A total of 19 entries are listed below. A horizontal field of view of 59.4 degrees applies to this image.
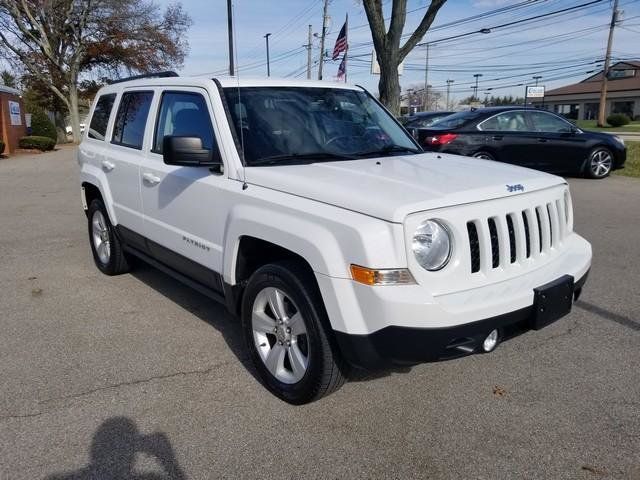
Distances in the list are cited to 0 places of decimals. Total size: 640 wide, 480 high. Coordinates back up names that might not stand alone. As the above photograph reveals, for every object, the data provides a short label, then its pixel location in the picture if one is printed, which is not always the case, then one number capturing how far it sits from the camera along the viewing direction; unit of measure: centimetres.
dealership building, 6506
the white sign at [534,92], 5312
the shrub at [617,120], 5153
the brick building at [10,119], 2627
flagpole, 2175
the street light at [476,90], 9582
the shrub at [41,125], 3170
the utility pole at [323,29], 3395
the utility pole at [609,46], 4303
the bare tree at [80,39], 3309
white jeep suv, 272
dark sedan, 1164
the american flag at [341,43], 2172
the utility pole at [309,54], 4520
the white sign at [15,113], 2741
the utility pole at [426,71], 8115
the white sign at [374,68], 1994
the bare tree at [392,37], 1327
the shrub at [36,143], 2758
